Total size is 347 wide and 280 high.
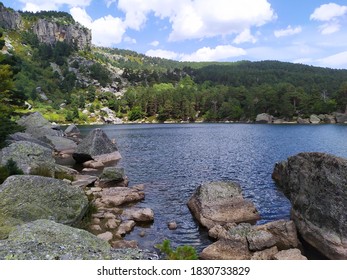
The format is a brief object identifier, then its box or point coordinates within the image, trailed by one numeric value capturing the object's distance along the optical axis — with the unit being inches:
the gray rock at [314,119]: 5881.9
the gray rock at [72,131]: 3614.7
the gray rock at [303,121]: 5916.3
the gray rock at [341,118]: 5812.0
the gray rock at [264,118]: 6402.6
